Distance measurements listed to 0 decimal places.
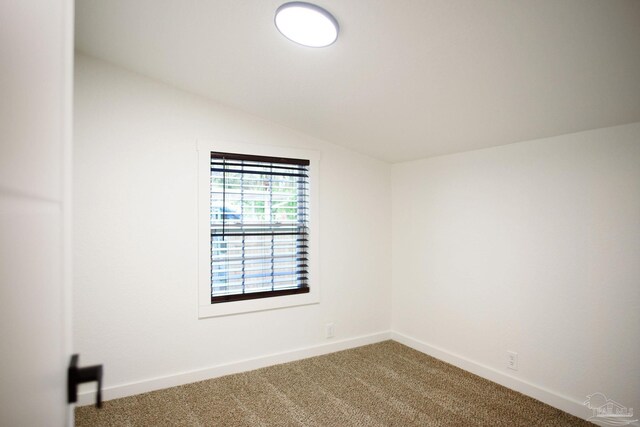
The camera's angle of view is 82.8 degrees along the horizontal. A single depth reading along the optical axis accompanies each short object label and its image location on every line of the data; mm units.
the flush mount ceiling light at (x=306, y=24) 1670
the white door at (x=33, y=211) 204
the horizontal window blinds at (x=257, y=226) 2990
